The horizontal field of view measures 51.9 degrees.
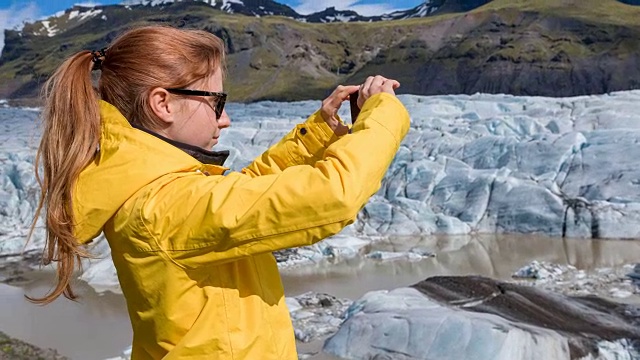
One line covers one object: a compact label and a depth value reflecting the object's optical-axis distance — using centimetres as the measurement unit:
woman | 110
